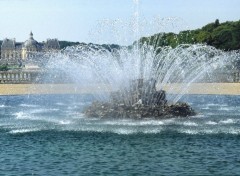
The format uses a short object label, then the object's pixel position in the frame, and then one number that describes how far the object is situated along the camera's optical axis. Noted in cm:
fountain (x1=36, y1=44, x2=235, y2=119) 4084
